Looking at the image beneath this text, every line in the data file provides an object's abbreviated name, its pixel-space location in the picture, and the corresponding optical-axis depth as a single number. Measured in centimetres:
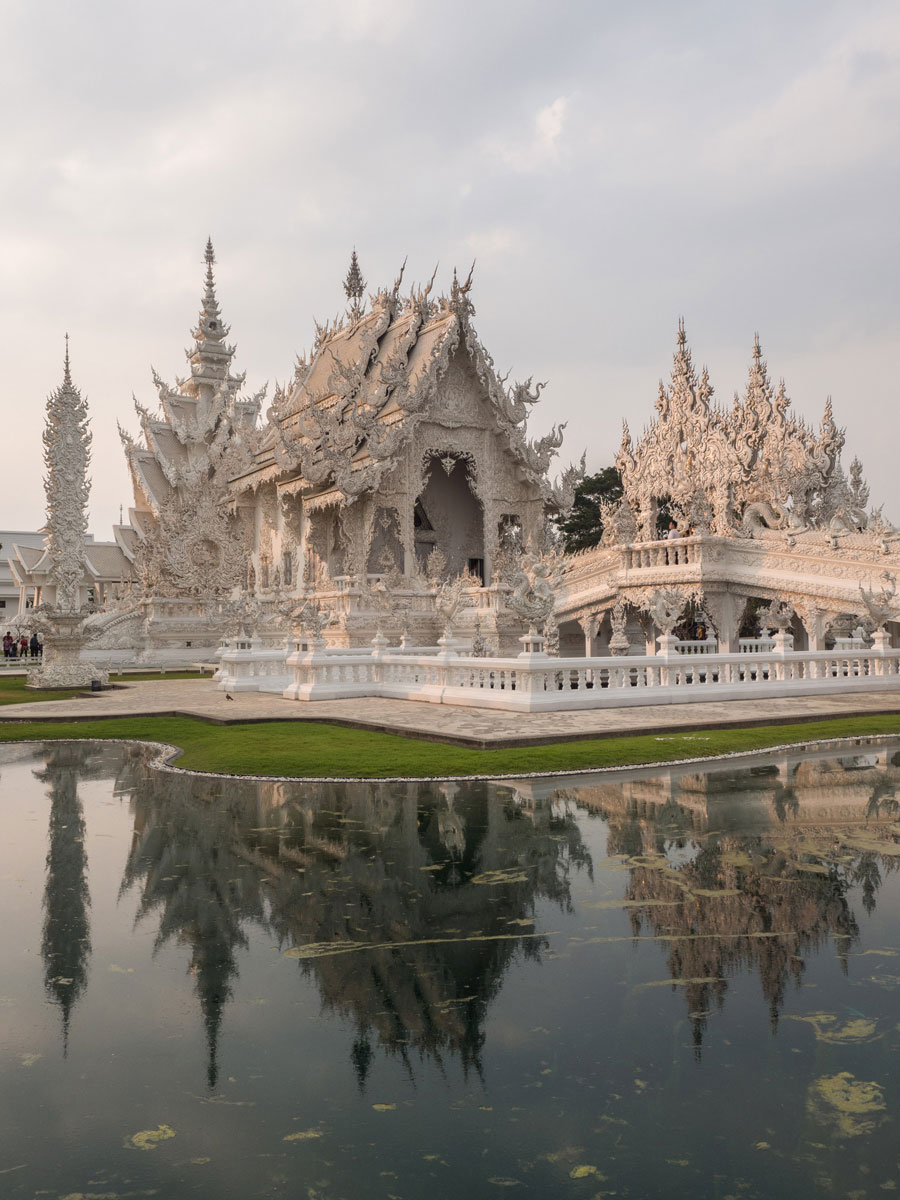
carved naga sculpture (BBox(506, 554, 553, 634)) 1280
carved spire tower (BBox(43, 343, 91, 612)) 1975
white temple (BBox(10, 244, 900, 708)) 2038
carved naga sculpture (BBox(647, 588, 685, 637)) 1440
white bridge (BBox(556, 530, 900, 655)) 2197
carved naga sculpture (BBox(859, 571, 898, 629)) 1683
